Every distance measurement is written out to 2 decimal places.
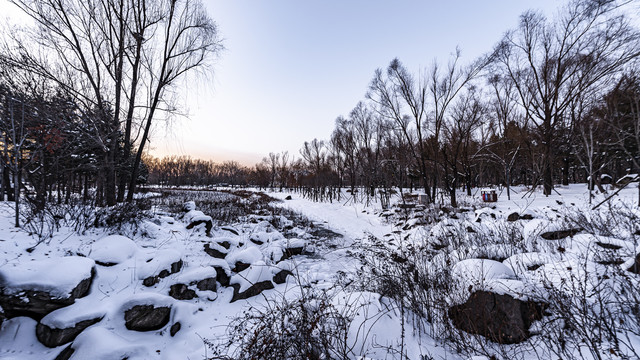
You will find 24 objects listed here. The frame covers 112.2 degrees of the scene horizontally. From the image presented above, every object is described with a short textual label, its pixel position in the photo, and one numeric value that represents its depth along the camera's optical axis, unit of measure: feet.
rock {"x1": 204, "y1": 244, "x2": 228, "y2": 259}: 17.84
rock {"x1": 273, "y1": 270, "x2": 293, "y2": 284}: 15.88
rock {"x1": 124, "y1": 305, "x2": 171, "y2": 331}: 9.53
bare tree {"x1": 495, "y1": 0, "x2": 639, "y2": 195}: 37.83
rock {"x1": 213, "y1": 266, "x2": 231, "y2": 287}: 14.84
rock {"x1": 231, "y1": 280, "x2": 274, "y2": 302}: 13.52
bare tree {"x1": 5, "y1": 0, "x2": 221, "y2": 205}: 25.17
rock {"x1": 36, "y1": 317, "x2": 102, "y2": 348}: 8.12
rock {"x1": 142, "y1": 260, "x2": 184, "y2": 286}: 12.48
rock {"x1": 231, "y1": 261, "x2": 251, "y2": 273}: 16.26
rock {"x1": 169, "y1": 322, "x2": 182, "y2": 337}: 9.91
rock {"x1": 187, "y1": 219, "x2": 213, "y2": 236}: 22.98
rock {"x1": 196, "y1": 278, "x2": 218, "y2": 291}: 13.34
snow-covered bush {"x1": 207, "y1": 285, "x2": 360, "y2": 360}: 7.07
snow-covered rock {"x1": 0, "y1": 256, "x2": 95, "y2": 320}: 8.26
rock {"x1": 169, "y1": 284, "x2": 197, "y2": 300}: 12.44
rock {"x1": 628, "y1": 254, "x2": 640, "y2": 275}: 8.72
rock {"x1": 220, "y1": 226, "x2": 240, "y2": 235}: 25.32
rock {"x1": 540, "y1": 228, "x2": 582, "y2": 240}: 15.23
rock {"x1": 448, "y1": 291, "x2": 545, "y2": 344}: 7.99
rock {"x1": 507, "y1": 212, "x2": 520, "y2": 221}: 22.98
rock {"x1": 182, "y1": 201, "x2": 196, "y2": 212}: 33.08
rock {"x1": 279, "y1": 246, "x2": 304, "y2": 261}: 20.77
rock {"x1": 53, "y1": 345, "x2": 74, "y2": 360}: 7.60
